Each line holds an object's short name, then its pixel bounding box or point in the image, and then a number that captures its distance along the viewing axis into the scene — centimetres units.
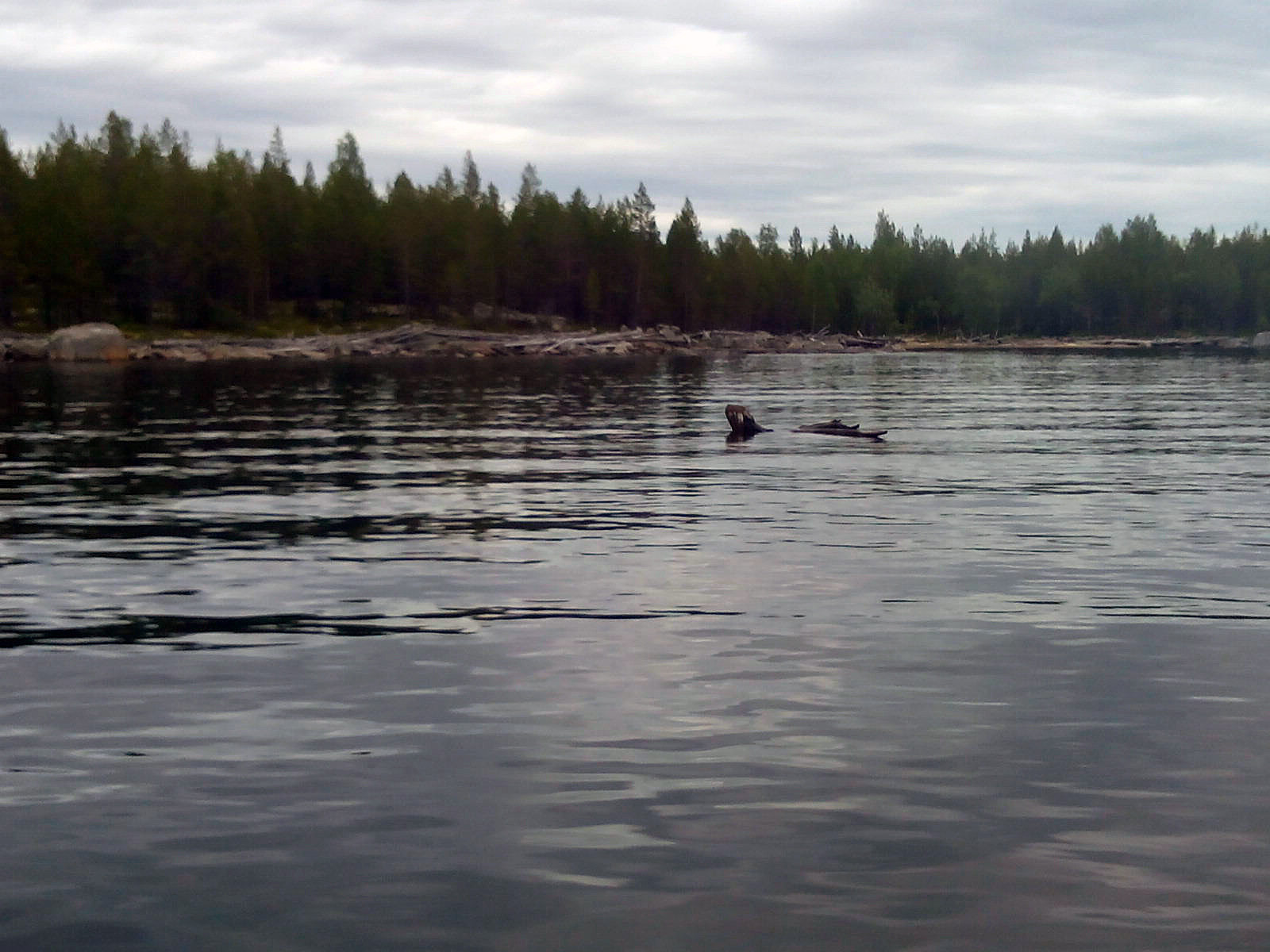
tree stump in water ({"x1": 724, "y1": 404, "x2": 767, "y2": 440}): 4147
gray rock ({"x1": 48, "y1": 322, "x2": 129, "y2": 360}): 11362
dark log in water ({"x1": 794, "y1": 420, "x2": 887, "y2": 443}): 3909
